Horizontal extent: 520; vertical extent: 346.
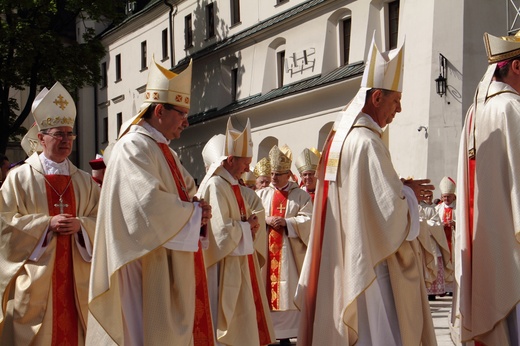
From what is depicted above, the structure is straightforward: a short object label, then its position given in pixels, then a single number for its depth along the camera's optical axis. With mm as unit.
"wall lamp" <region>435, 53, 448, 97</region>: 19375
